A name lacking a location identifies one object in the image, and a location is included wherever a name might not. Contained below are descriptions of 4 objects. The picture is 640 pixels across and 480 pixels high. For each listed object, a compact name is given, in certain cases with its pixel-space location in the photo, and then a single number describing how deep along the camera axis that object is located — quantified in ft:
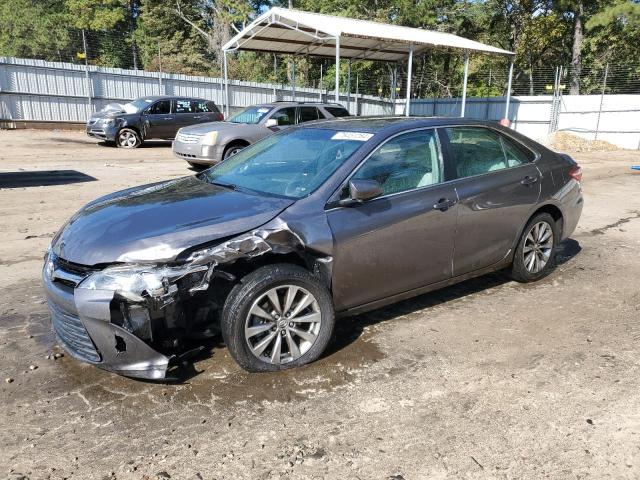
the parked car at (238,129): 36.88
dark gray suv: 55.16
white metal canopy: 53.62
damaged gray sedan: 9.95
